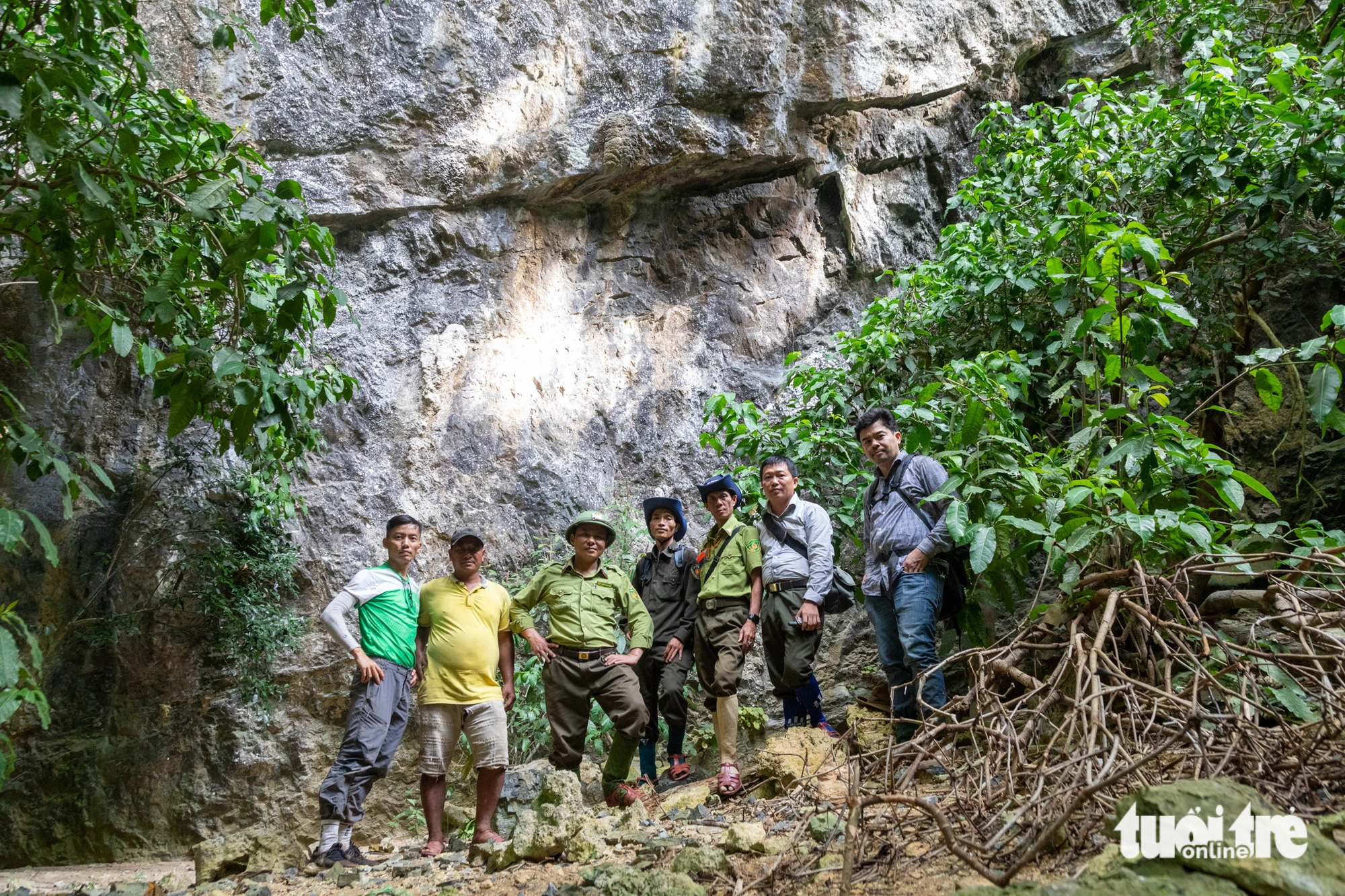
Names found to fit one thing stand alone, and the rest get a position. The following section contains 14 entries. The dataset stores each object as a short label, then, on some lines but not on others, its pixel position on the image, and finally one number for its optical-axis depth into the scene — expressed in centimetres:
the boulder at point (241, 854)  377
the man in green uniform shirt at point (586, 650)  443
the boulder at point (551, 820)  330
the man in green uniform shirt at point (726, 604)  445
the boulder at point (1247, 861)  149
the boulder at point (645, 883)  232
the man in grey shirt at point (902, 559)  400
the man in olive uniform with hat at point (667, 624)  479
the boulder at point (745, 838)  287
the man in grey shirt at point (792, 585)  444
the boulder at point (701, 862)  261
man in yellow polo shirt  407
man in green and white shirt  391
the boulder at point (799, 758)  379
